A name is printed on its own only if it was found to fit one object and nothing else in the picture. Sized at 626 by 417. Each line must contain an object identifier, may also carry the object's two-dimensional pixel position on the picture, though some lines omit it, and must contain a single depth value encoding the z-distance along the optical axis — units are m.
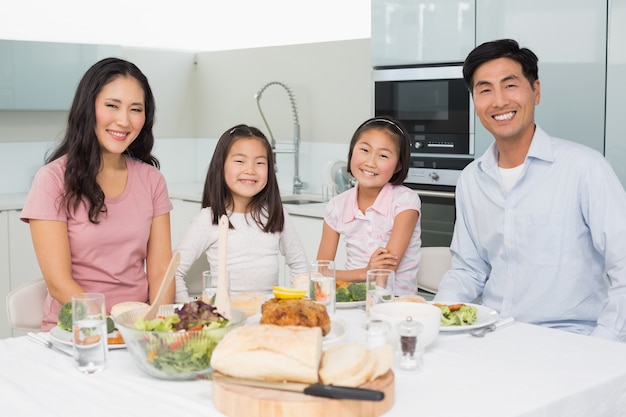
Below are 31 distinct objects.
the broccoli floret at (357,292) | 2.13
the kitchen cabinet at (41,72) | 4.48
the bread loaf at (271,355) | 1.34
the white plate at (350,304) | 2.11
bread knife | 1.27
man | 2.28
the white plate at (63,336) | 1.72
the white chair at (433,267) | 2.73
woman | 2.31
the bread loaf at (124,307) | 1.81
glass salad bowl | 1.46
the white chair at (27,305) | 2.29
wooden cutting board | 1.28
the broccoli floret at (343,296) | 2.13
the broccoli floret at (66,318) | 1.77
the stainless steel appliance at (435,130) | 3.57
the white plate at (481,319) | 1.84
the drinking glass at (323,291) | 1.90
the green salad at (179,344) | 1.46
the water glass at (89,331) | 1.56
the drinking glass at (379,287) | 1.84
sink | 4.71
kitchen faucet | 4.82
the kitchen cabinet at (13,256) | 4.27
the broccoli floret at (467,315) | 1.89
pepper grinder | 1.57
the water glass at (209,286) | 1.77
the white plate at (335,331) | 1.67
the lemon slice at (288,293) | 1.83
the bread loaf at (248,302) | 1.95
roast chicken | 1.58
